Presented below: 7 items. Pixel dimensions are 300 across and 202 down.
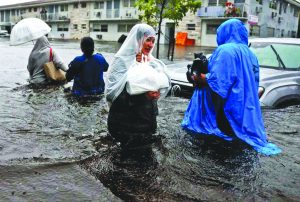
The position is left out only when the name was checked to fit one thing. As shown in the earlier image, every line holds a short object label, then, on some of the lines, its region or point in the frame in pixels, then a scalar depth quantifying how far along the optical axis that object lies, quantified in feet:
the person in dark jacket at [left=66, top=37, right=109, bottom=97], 20.28
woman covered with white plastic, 12.21
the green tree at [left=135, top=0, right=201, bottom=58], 46.88
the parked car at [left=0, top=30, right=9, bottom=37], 162.89
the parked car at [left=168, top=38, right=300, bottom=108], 19.12
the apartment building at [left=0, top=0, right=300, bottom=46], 113.19
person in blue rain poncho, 13.96
